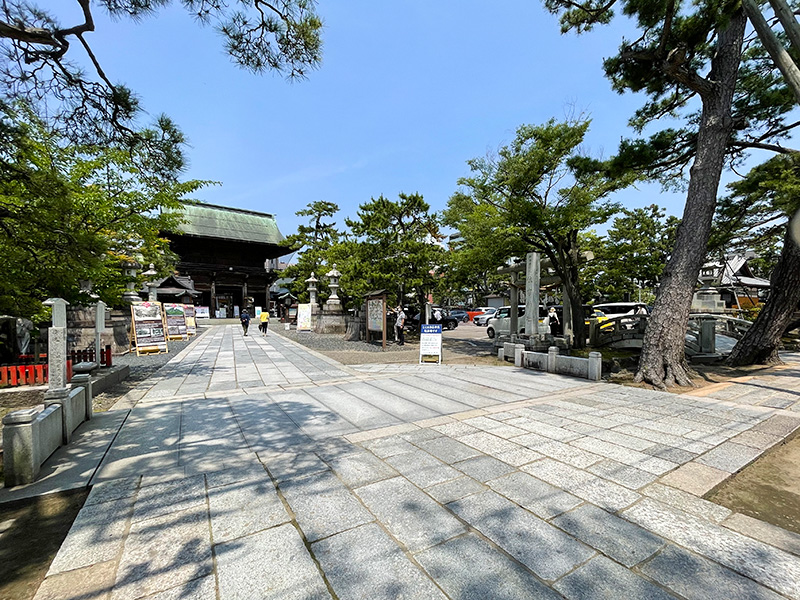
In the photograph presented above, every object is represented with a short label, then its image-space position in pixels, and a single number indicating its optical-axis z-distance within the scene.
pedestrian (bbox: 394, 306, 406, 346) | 15.00
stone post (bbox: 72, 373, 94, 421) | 4.71
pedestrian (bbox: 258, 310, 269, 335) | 21.28
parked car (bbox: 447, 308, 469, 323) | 33.45
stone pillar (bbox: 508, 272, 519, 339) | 14.41
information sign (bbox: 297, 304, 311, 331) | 22.28
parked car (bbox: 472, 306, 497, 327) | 29.88
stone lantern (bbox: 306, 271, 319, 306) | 22.34
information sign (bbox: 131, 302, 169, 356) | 11.80
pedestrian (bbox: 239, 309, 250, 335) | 19.64
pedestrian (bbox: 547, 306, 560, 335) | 16.45
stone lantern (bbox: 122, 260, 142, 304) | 12.86
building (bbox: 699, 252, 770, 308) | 19.66
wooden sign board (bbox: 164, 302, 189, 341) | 16.80
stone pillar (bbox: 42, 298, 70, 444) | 3.99
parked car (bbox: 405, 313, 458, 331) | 21.12
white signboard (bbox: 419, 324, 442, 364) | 10.17
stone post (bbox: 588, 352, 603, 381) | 7.81
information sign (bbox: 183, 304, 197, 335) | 18.83
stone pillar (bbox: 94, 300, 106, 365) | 6.32
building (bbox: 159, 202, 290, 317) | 32.47
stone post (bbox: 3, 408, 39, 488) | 3.06
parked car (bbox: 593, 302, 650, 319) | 16.73
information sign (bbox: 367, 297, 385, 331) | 13.91
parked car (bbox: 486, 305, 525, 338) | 18.21
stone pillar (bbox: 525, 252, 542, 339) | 11.40
